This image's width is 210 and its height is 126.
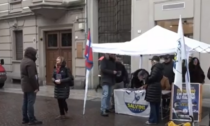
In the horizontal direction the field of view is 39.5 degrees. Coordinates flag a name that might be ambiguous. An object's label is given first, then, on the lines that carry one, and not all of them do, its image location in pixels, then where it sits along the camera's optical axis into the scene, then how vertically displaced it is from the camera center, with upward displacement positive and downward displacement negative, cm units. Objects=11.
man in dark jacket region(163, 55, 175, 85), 877 -62
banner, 807 -154
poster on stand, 752 -143
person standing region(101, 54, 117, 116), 834 -88
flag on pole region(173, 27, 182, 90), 611 -44
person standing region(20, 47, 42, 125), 719 -82
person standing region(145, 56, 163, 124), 725 -97
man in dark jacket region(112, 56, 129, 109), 904 -88
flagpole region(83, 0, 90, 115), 1419 +148
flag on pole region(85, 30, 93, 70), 828 -14
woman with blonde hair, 771 -83
